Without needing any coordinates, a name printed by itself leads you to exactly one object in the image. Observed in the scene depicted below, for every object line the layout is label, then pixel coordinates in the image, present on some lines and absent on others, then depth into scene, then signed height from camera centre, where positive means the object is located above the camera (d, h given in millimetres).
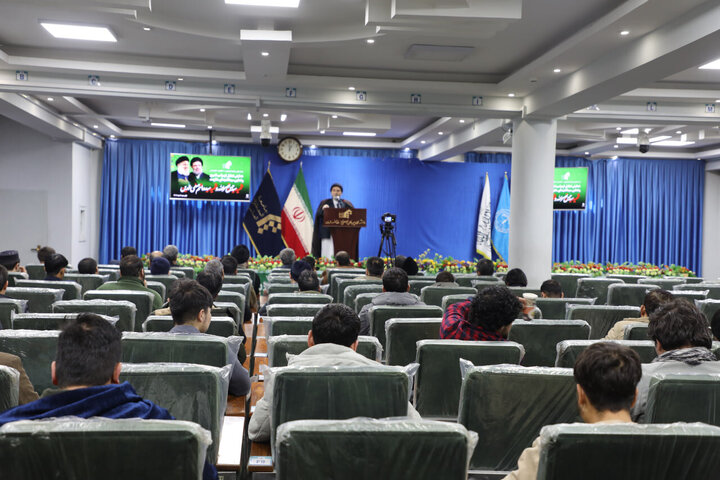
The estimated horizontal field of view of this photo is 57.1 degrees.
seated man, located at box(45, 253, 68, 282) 5996 -407
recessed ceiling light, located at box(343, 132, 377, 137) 14245 +2029
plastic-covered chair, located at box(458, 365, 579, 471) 2434 -667
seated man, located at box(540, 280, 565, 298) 5852 -540
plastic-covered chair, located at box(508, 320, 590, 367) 3775 -614
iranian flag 15133 +166
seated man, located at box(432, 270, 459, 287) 6578 -508
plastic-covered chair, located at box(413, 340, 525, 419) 2979 -639
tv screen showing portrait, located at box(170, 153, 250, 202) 14448 +1032
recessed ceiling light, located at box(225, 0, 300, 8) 5927 +2014
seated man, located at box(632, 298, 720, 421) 2504 -465
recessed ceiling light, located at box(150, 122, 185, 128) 13673 +2080
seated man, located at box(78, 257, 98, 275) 6715 -452
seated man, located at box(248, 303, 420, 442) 2447 -490
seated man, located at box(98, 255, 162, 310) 5137 -425
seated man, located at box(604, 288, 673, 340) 4039 -462
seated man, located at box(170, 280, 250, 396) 2926 -415
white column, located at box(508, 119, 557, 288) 9469 +449
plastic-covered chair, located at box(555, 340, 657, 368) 3094 -574
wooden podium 12648 +19
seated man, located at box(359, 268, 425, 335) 4512 -483
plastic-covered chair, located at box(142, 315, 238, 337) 3586 -548
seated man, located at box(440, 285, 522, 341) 3246 -455
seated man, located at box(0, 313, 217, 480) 1603 -423
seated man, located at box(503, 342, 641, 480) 1753 -416
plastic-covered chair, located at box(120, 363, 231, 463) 2223 -554
